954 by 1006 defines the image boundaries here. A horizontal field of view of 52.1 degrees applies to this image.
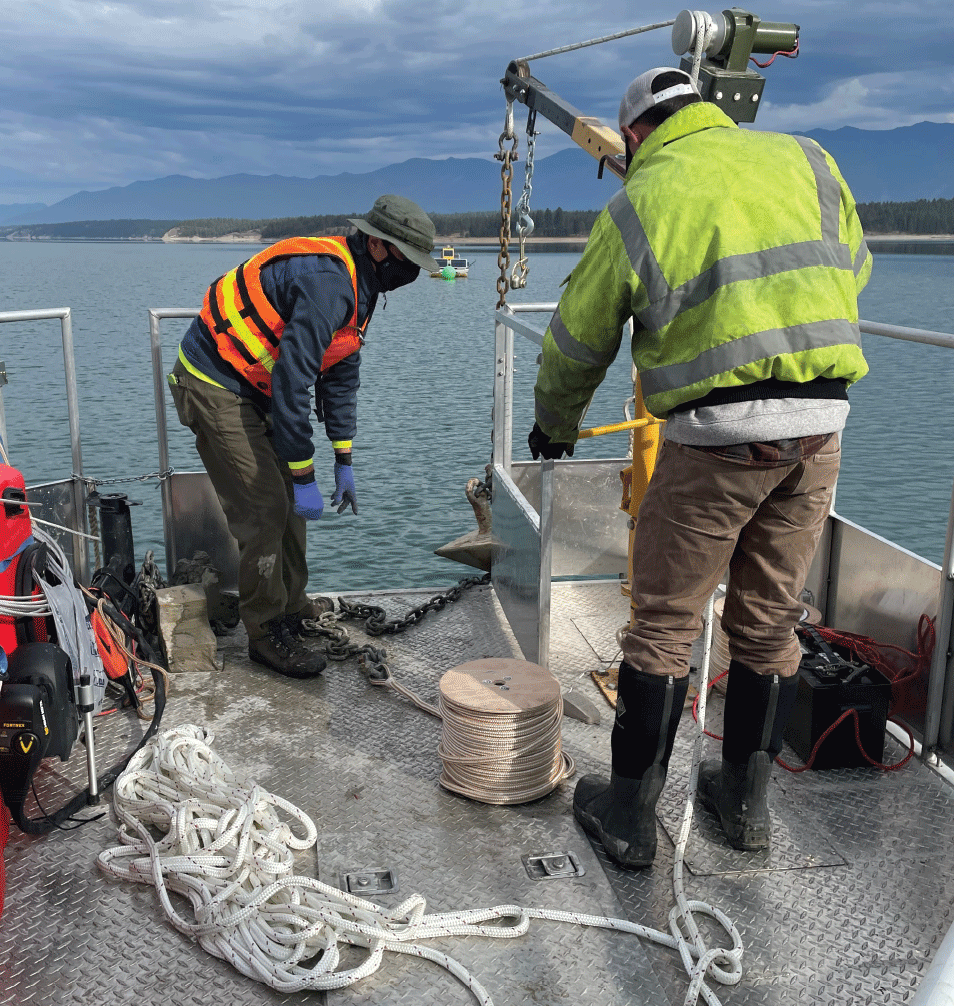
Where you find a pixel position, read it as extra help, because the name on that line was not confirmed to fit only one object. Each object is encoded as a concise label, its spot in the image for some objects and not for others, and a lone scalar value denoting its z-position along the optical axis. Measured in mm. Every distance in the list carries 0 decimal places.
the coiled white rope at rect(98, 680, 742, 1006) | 2258
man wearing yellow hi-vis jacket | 2189
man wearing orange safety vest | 3617
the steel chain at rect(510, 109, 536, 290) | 4207
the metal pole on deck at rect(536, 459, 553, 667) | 3250
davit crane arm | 3143
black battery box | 3121
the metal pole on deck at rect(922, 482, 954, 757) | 3084
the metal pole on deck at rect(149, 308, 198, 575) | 4371
